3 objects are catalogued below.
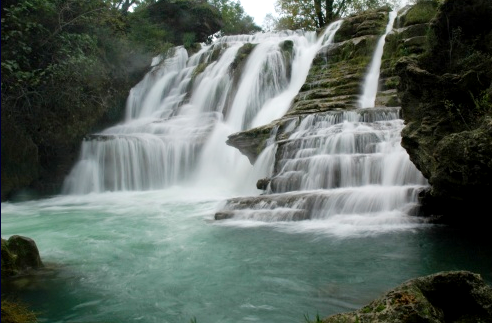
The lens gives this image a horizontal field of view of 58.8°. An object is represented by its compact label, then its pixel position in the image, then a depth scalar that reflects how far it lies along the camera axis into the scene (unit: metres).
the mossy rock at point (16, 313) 3.74
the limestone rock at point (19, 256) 5.92
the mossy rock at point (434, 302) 2.80
